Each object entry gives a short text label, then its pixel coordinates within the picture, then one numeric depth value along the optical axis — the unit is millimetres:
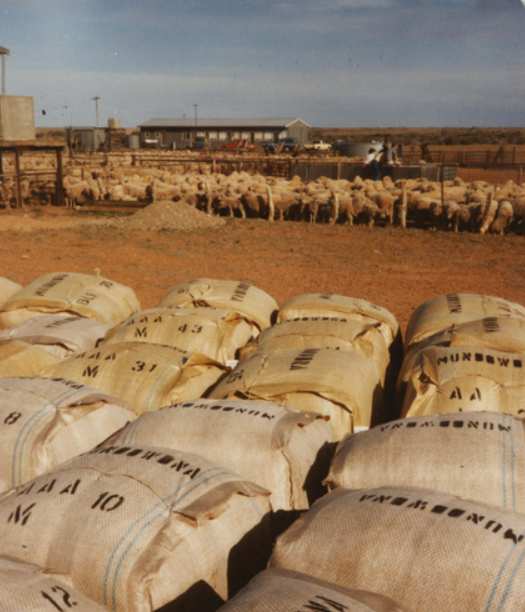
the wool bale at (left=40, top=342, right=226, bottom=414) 4285
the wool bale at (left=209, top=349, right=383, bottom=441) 3980
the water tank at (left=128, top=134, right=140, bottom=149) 67250
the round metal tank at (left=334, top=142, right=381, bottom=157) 44500
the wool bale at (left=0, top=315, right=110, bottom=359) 5172
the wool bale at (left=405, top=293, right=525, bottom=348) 5383
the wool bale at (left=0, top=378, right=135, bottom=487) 3502
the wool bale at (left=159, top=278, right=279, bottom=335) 6113
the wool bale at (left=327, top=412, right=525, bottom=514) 3002
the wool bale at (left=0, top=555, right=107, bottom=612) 2109
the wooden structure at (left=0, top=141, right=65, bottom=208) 21281
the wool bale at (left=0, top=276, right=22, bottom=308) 6612
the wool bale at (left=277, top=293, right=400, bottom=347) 5684
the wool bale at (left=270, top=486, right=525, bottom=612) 2332
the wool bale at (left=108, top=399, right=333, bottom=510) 3275
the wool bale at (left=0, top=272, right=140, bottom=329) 5988
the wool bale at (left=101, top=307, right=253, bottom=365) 5207
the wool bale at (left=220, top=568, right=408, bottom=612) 2078
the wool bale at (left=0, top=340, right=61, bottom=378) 4535
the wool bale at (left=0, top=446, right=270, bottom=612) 2535
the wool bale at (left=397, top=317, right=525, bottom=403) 4527
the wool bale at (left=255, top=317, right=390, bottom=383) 4895
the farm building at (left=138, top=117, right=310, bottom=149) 71812
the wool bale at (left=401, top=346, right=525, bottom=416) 3859
